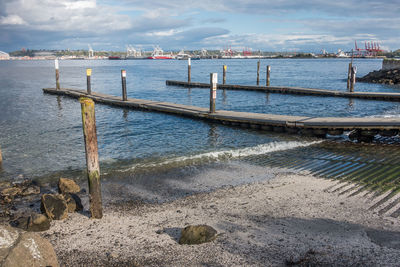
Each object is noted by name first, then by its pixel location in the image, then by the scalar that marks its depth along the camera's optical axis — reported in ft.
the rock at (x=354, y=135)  50.93
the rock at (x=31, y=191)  32.52
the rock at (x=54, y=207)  26.04
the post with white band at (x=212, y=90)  63.82
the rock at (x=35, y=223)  24.17
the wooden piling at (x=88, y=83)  99.99
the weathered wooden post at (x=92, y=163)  26.21
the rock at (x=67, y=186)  32.27
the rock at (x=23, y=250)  16.15
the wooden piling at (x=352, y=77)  103.33
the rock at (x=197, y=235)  21.77
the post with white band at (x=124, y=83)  86.17
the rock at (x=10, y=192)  31.88
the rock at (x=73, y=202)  27.78
